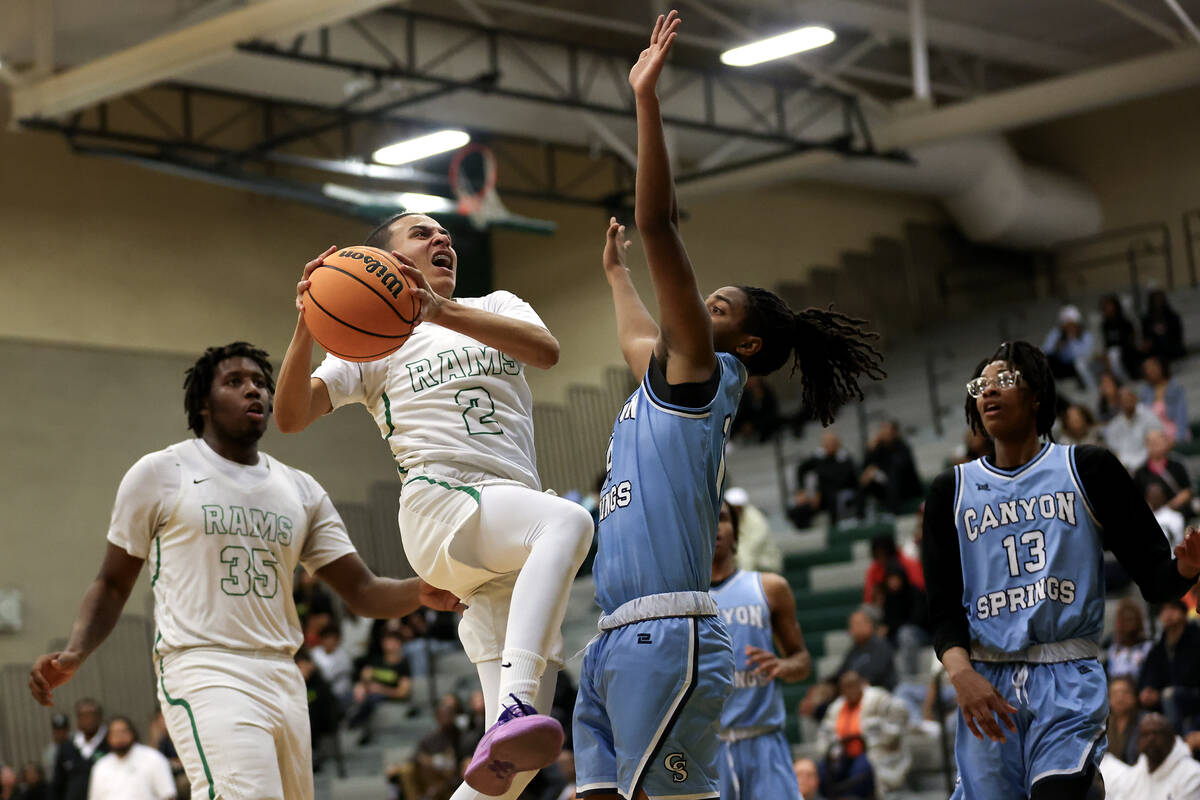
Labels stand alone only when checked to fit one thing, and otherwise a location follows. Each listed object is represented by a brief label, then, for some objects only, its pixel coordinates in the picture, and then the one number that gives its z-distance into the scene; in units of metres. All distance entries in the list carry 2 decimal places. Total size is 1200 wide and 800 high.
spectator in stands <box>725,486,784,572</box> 13.97
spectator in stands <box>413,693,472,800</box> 13.31
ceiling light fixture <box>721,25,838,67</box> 14.60
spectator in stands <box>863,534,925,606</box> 13.88
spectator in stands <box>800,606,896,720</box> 12.51
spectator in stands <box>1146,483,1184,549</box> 12.06
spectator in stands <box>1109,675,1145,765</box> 9.75
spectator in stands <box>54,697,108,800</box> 14.20
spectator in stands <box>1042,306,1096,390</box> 18.70
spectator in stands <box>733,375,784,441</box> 20.61
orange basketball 4.41
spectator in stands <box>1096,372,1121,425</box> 15.84
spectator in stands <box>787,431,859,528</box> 17.06
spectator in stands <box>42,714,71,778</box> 15.06
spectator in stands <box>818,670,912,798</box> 11.38
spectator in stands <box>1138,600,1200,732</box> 10.00
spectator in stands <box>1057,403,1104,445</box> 14.13
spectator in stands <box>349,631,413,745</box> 16.11
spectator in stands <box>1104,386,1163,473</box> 14.78
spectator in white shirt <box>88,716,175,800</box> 12.89
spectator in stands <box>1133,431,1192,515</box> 12.63
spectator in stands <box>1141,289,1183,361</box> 18.11
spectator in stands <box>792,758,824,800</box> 10.70
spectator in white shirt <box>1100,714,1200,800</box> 8.72
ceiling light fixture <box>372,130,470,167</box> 16.56
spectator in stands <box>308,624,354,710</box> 16.28
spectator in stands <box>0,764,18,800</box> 14.30
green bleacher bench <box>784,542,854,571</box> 16.30
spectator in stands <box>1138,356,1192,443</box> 15.65
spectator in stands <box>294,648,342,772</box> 15.47
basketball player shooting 4.47
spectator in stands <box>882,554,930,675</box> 13.26
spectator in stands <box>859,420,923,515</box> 16.52
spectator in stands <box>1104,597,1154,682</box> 10.55
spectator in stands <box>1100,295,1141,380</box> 18.05
